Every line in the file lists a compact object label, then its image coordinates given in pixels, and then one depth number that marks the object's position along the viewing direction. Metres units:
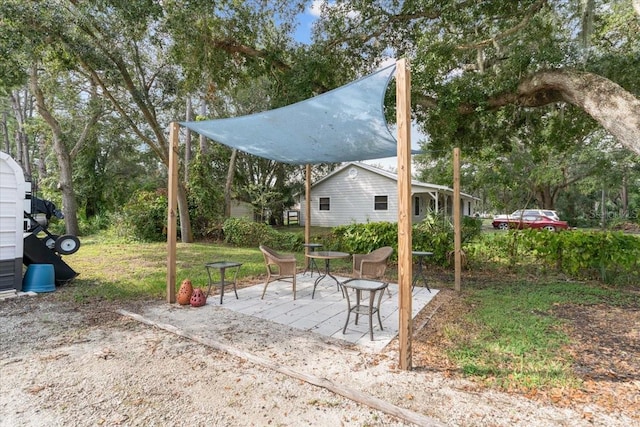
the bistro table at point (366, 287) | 3.40
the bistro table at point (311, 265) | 6.68
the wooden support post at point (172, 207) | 4.51
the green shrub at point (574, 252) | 5.79
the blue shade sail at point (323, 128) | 3.31
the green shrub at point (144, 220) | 12.32
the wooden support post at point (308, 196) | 7.05
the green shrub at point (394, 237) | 7.24
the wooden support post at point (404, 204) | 2.74
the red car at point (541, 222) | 17.36
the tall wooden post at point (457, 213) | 5.23
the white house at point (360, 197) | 17.19
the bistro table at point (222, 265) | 4.74
